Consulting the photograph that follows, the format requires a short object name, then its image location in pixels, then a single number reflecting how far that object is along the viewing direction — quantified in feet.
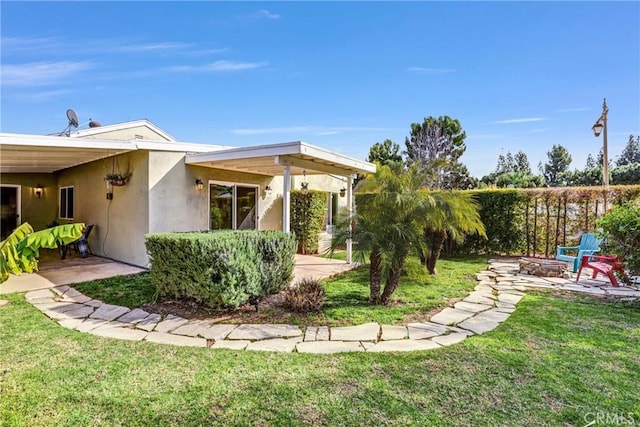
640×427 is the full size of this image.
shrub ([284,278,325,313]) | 18.43
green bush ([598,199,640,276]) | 20.03
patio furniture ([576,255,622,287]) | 24.31
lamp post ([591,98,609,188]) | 42.16
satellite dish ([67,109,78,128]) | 31.07
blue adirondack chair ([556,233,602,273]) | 29.22
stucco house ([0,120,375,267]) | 26.35
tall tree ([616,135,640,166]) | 140.97
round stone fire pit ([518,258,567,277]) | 27.76
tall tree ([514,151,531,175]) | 150.61
